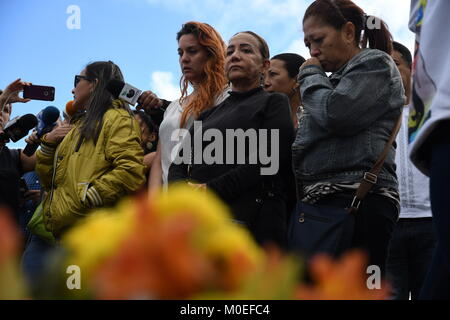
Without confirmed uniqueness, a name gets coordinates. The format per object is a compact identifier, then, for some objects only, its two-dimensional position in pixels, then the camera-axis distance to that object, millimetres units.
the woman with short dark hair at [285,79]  3391
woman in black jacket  2285
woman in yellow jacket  2932
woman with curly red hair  3035
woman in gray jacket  2037
